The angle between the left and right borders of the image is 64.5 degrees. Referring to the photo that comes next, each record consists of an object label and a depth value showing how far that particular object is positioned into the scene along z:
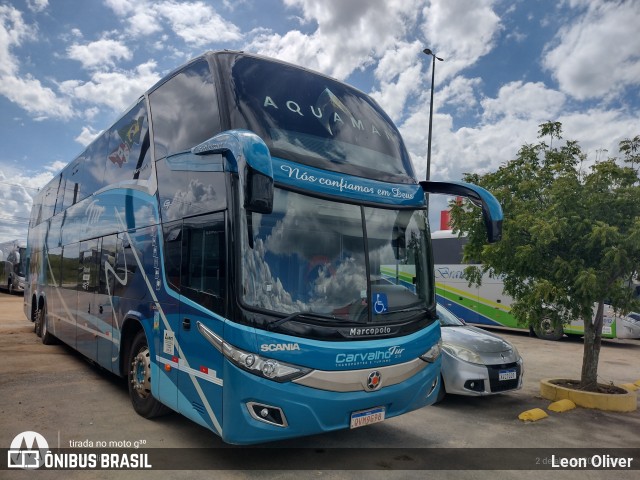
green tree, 7.25
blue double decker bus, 4.37
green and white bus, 15.95
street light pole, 21.83
